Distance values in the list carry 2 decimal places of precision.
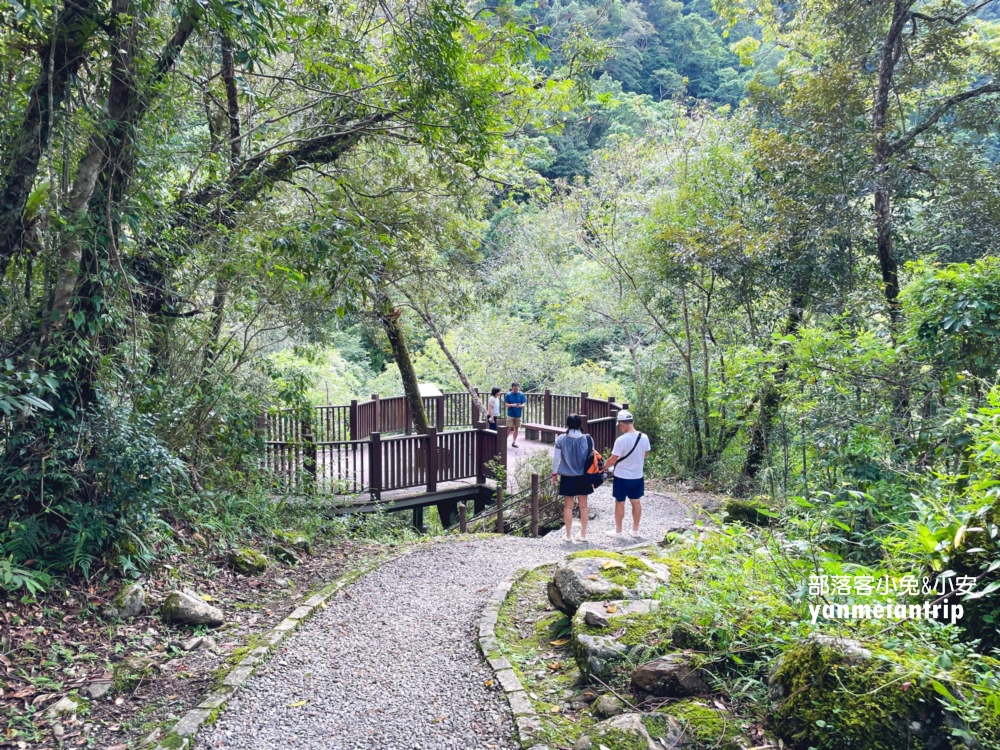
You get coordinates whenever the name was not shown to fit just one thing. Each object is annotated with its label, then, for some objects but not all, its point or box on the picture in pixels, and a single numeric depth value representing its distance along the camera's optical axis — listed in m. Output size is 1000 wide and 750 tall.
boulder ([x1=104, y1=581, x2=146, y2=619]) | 4.50
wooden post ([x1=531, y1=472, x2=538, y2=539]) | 8.98
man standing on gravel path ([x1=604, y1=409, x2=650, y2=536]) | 6.97
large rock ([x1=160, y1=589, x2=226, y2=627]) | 4.73
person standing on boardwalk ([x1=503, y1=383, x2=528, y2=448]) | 14.78
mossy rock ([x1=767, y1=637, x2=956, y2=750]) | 2.25
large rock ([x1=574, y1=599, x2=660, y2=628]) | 3.82
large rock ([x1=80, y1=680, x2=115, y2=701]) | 3.71
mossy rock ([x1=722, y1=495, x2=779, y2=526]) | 7.95
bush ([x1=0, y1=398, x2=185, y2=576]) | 4.40
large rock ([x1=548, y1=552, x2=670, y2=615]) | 4.32
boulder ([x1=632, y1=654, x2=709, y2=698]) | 3.08
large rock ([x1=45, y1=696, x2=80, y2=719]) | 3.47
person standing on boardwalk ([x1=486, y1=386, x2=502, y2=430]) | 14.75
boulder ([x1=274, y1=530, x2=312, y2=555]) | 6.96
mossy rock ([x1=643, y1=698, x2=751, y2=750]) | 2.69
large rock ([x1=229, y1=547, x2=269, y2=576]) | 5.99
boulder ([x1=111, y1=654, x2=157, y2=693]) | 3.89
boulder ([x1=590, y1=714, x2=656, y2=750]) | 2.75
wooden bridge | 8.41
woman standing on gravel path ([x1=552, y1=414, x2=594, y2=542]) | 6.91
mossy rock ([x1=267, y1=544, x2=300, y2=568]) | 6.66
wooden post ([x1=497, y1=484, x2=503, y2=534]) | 9.55
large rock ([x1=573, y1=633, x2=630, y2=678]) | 3.51
